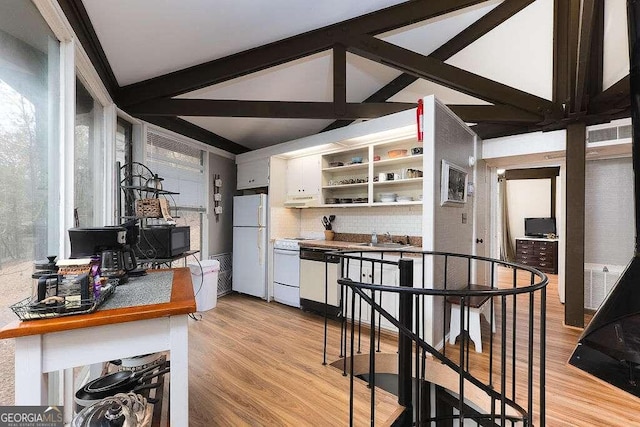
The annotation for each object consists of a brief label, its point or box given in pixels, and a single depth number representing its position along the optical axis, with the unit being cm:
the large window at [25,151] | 124
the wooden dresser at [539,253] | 639
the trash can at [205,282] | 359
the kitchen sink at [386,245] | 356
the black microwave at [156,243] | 235
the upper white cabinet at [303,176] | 429
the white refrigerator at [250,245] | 438
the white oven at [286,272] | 400
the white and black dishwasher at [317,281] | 354
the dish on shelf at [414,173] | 357
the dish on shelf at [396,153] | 371
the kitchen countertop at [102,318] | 93
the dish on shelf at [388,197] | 369
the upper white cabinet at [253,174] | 452
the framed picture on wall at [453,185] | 272
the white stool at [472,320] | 275
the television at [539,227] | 686
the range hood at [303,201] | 429
